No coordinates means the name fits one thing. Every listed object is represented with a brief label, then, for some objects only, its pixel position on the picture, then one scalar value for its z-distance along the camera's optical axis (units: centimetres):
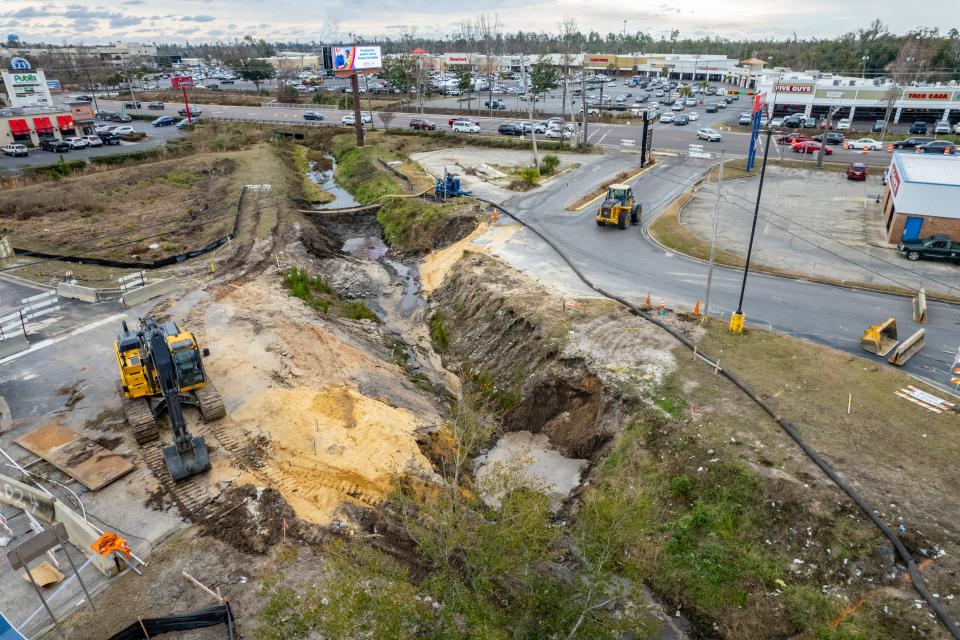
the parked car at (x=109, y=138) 7394
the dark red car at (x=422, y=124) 7519
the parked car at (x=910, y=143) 6244
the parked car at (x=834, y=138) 6581
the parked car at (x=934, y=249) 3266
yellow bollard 2498
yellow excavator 1827
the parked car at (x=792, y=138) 6397
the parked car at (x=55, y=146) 6912
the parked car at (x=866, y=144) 6315
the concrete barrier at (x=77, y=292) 2986
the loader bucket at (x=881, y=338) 2366
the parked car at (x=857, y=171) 5081
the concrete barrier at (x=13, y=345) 2432
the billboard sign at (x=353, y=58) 6806
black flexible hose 1351
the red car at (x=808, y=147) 6107
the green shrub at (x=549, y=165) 5306
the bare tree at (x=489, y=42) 11854
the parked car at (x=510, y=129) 7144
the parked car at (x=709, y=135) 6694
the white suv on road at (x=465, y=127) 7238
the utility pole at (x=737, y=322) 2498
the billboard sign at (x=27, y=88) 8231
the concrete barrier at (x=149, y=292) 2947
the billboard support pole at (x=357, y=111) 6593
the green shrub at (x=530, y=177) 4916
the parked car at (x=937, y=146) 5817
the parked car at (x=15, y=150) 6644
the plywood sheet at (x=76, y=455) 1830
